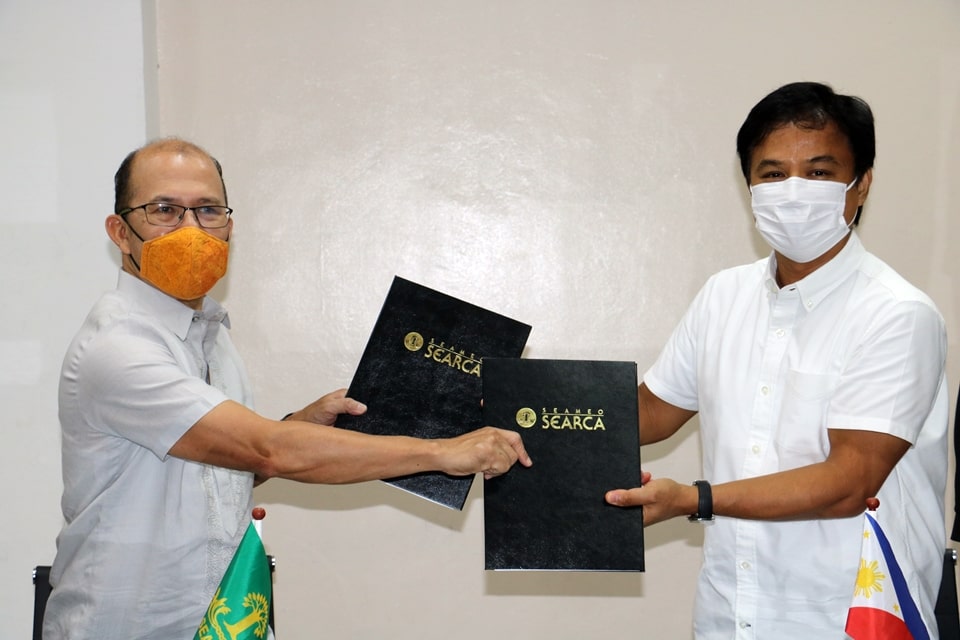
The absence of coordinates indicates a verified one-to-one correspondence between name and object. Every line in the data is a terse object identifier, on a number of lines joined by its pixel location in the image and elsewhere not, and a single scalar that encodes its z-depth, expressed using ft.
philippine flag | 6.32
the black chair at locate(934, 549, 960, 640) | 8.61
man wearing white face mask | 6.71
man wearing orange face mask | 6.62
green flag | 6.27
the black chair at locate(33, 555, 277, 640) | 8.59
